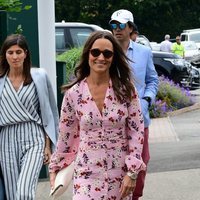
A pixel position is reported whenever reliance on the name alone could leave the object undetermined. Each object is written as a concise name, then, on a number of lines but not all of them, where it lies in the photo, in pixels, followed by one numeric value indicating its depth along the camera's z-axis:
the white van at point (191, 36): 64.12
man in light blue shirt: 9.87
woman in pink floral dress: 7.44
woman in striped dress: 9.46
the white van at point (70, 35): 29.03
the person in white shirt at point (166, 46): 47.30
